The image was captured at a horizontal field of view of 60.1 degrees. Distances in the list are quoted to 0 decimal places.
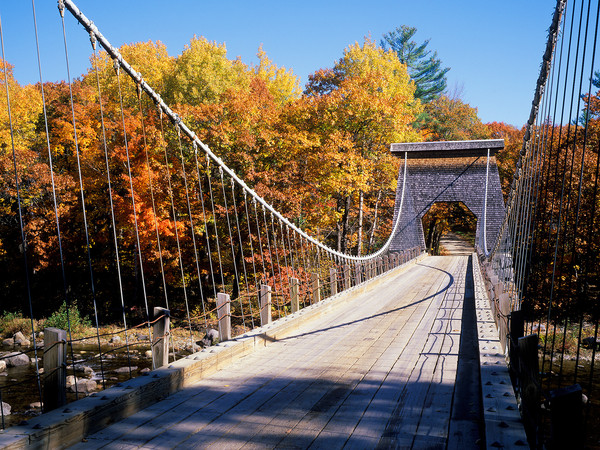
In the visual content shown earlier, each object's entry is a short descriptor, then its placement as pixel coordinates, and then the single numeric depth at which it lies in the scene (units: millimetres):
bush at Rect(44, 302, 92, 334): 16328
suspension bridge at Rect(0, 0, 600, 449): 2625
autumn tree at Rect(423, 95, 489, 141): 37344
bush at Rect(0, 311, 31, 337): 15953
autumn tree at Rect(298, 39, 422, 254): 18797
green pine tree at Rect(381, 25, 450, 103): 40459
